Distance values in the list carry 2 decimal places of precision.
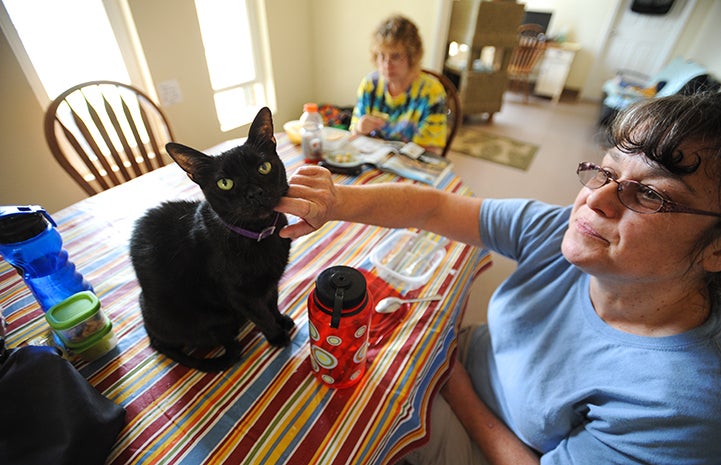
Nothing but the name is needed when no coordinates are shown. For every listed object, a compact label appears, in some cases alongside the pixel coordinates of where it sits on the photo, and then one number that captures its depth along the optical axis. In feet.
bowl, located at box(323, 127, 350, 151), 4.54
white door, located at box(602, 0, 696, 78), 14.38
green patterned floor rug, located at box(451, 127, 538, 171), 10.93
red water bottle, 1.54
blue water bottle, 1.84
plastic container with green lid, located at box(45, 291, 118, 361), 1.91
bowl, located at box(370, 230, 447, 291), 2.64
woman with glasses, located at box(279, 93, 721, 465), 1.54
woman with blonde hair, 5.26
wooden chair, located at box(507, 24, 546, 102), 15.08
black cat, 1.89
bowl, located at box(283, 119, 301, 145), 4.65
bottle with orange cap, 4.14
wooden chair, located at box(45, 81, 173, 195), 3.76
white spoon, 2.35
